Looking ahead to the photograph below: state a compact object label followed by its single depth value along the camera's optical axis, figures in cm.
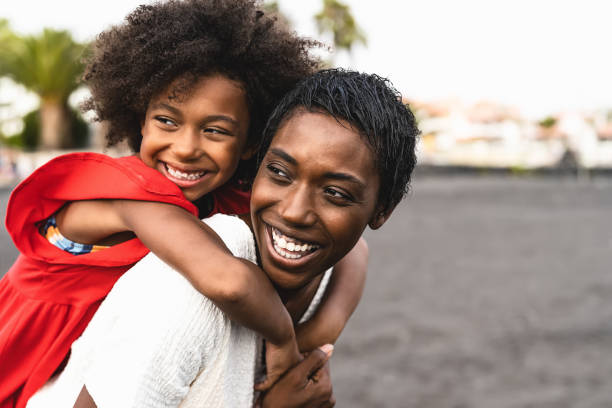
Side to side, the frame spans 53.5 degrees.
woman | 134
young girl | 170
